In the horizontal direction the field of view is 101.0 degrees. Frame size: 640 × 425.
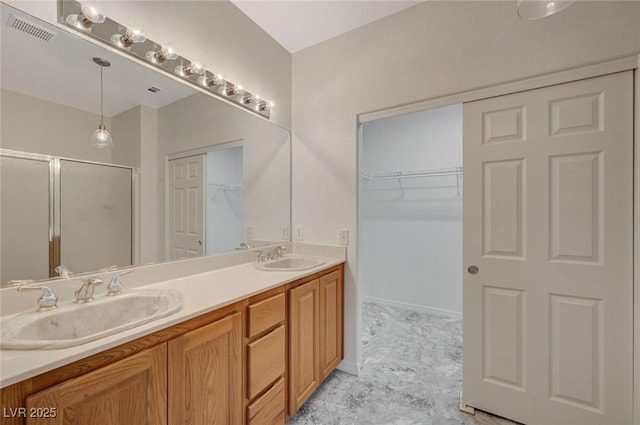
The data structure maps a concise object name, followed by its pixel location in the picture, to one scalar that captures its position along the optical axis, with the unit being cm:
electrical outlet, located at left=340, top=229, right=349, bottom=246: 211
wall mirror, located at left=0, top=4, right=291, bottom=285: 104
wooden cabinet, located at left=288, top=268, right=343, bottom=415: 155
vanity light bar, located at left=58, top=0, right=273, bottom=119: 114
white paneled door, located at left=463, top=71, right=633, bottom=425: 133
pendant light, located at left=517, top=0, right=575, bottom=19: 98
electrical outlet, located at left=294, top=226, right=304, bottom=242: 233
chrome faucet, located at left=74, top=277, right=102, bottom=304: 107
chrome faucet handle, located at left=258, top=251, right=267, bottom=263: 201
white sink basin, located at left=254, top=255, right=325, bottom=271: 196
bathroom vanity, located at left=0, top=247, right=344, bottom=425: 71
